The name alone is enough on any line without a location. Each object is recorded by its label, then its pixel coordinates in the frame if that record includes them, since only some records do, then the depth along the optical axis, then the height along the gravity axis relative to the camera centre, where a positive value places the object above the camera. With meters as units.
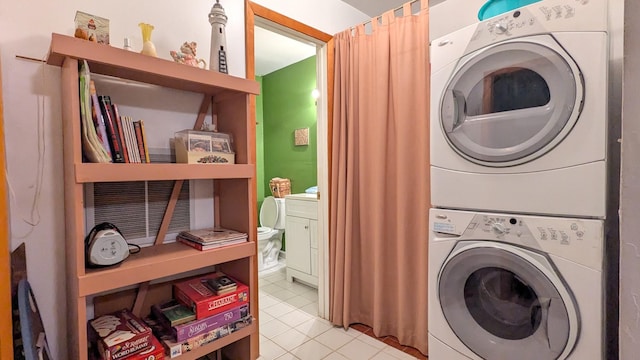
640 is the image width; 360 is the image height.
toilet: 3.30 -0.63
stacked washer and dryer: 1.02 -0.05
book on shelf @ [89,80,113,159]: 1.10 +0.21
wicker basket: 3.61 -0.16
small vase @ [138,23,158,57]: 1.26 +0.58
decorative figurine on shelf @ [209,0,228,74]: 1.47 +0.67
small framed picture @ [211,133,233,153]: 1.46 +0.16
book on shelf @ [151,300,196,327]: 1.32 -0.64
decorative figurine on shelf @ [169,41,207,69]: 1.40 +0.57
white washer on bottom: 1.01 -0.45
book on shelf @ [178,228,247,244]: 1.41 -0.30
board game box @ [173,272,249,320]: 1.37 -0.59
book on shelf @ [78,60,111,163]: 1.05 +0.18
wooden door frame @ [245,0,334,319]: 1.99 +0.54
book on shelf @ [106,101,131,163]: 1.19 +0.18
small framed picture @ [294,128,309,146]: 3.49 +0.44
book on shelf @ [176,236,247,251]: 1.37 -0.33
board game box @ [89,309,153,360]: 1.11 -0.63
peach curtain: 1.81 -0.04
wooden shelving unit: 1.04 -0.02
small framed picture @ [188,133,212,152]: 1.37 +0.15
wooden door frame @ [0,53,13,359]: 0.81 -0.29
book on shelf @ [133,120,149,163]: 1.27 +0.15
